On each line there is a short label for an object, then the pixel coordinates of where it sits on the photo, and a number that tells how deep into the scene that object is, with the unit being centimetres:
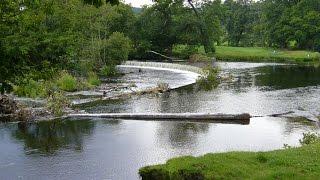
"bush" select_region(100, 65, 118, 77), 6169
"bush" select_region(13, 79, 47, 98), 3975
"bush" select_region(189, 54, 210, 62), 8243
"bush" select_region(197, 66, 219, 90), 4977
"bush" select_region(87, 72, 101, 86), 4944
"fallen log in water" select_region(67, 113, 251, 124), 3167
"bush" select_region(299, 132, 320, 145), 2063
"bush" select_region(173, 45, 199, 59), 8994
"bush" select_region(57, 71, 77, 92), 4523
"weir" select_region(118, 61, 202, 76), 6539
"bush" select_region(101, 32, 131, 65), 6159
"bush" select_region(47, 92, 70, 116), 3306
